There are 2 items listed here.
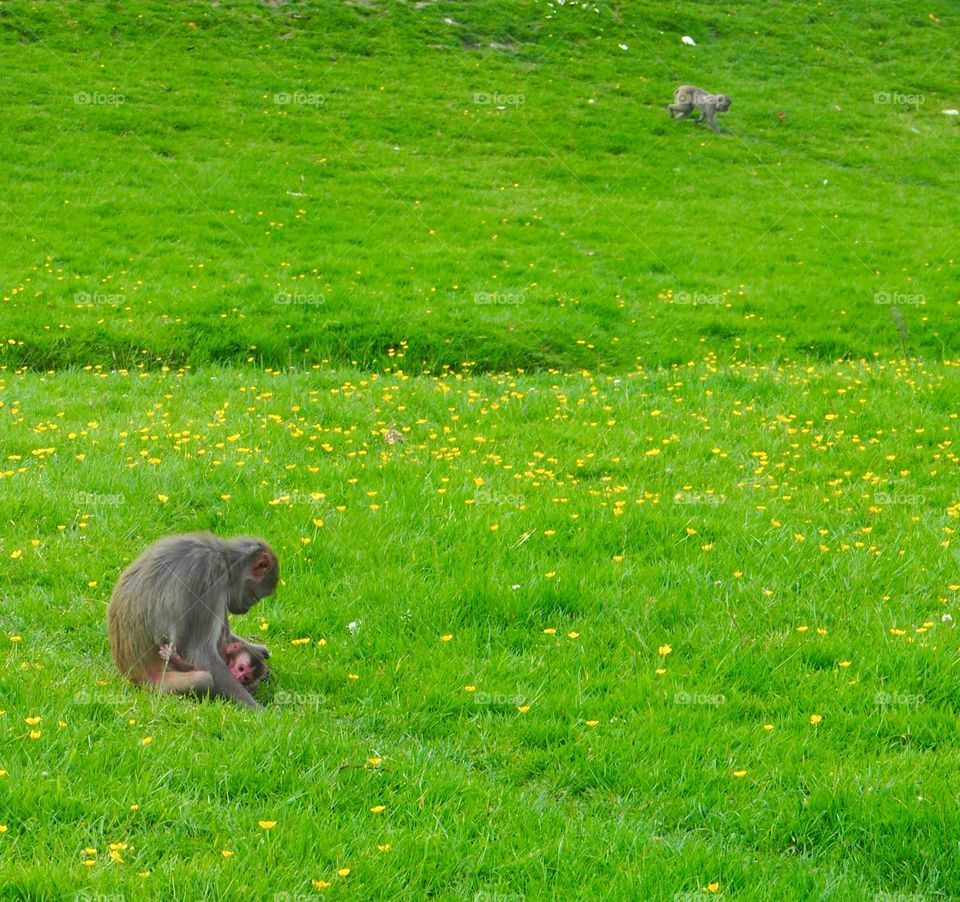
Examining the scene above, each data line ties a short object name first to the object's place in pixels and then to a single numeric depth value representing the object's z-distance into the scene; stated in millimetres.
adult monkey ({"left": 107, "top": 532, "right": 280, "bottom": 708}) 11922
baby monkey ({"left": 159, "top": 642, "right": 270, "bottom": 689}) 12586
